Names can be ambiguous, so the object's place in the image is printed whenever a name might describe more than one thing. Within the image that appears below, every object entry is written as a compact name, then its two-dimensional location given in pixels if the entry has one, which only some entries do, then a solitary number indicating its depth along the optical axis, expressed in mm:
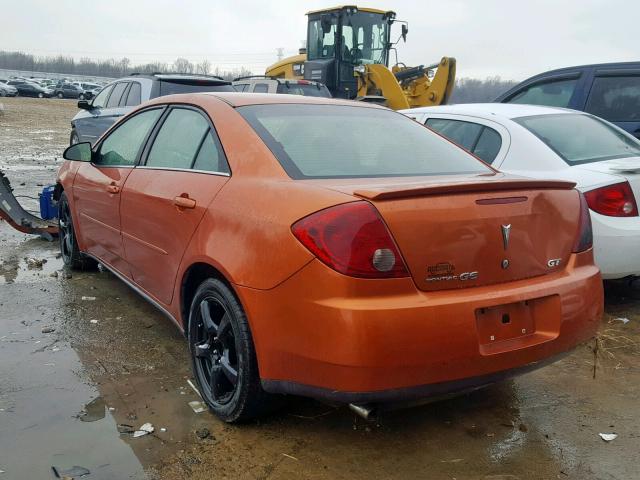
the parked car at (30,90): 52625
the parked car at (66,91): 53031
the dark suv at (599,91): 6441
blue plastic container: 6645
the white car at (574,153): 4254
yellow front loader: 14922
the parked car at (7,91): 48831
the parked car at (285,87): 11664
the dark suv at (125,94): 8727
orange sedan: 2334
